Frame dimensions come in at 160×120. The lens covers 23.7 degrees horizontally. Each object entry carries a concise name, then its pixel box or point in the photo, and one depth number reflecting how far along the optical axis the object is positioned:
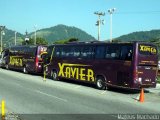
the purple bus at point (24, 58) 35.75
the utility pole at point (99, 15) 68.63
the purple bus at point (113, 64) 21.52
